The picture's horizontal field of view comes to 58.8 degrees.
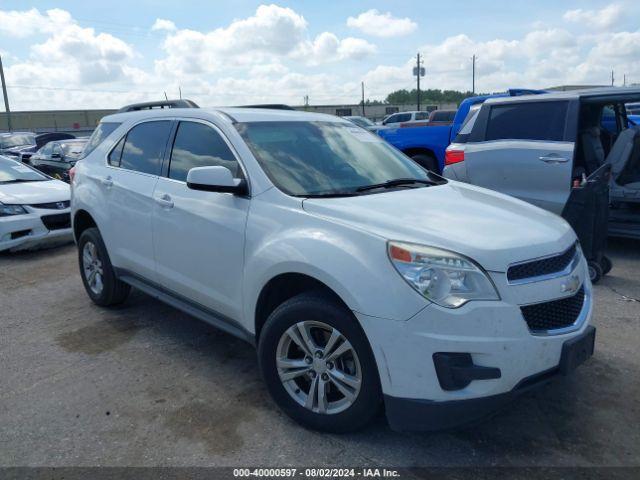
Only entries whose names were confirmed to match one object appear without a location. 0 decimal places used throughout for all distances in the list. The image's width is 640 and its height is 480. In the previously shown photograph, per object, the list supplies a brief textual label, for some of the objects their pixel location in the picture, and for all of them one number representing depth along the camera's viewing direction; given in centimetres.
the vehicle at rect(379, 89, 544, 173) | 984
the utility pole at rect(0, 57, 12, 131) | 3938
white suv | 262
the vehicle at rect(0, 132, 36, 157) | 2039
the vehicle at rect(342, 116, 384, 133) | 2264
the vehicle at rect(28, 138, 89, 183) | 1324
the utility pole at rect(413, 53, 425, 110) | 5494
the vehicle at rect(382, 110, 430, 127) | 3072
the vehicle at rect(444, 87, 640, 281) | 643
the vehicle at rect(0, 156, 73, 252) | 770
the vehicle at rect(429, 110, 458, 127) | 2345
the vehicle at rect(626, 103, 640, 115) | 1948
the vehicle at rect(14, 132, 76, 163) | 1758
